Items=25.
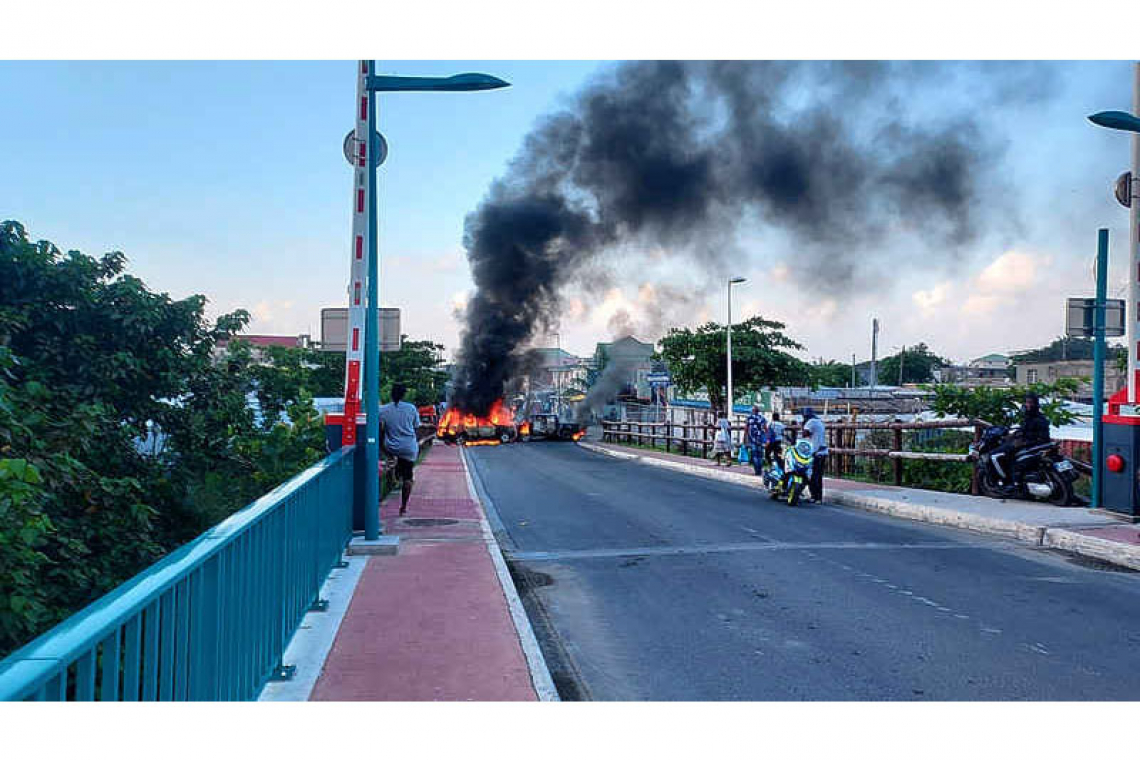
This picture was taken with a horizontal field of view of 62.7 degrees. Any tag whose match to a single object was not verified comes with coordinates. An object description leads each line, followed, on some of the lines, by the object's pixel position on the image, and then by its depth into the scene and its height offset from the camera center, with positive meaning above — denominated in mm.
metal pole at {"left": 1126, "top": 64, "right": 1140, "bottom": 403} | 10914 +1702
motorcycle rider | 12266 -525
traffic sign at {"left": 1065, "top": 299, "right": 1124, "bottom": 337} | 11500 +1027
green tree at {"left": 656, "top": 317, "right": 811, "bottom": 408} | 43375 +1533
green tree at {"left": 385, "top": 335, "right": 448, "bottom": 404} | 47906 +864
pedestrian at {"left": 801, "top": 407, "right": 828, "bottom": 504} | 14234 -866
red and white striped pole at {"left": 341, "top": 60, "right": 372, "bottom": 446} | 9180 +1112
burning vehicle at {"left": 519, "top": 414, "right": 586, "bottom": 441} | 47156 -2084
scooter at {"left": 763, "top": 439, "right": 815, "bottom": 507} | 13914 -1159
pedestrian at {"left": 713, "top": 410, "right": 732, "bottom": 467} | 23672 -1251
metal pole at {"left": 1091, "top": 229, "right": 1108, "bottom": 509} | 11430 +552
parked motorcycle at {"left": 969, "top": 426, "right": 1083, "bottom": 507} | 12047 -977
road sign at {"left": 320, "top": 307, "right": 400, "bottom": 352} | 9172 +524
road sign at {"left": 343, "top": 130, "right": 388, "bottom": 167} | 9289 +2319
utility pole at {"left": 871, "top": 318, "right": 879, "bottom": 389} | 57031 +3621
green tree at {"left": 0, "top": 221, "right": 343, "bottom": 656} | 6359 -485
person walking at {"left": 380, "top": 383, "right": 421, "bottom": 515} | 10820 -519
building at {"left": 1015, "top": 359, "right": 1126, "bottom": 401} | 54181 +1889
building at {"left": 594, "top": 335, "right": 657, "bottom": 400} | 63062 +2122
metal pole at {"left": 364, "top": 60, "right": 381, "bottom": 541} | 9000 +44
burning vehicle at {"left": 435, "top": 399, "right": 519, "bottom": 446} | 43844 -1992
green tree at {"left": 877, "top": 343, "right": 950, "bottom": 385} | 84625 +2610
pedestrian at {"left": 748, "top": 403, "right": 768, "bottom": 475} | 20156 -956
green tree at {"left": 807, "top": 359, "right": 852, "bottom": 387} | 45812 +1315
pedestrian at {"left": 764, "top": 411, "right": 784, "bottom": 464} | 16578 -825
